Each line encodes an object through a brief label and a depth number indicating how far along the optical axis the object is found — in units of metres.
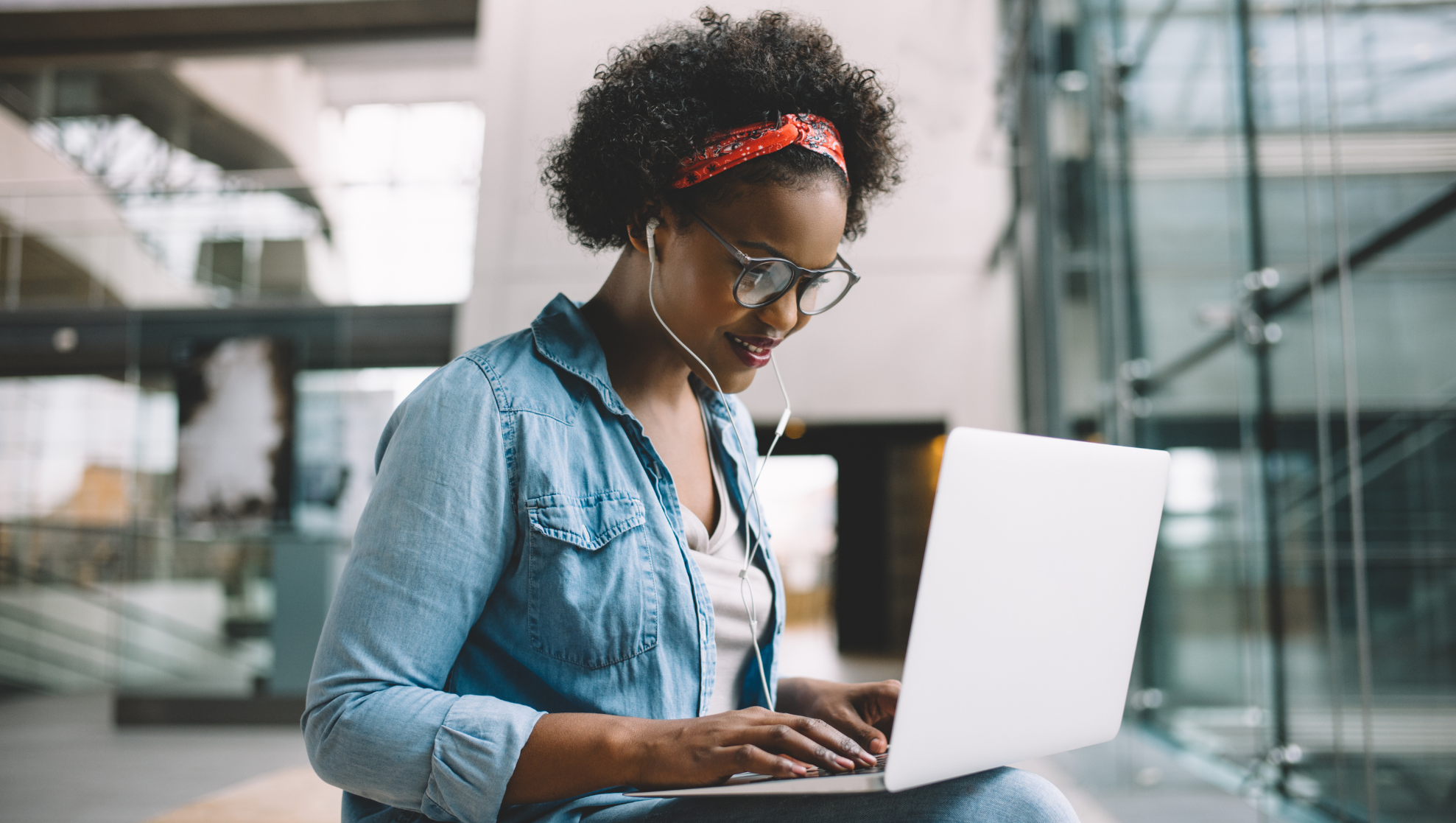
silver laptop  0.63
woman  0.72
